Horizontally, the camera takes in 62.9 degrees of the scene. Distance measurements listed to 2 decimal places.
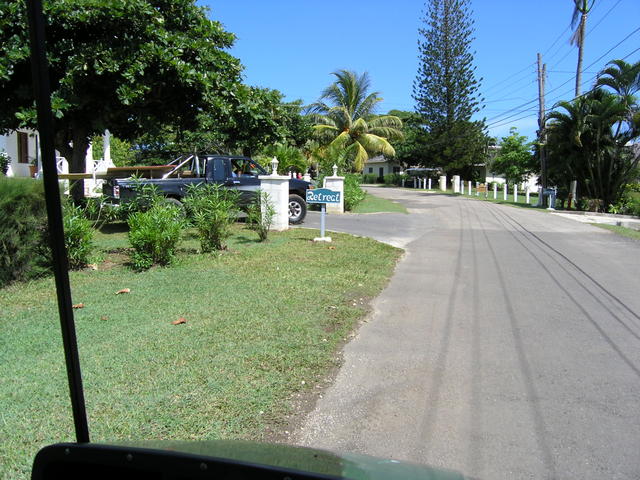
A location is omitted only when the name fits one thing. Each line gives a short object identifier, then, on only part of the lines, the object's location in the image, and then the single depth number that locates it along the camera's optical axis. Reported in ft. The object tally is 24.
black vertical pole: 6.87
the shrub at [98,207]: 29.17
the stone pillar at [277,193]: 42.45
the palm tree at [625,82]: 74.38
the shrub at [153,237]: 27.20
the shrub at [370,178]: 223.10
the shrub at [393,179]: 189.16
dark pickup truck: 39.78
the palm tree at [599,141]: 76.89
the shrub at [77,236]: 26.00
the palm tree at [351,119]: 119.65
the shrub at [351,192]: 66.28
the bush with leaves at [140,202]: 30.65
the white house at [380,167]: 230.89
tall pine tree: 143.95
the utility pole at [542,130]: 94.94
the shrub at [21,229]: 22.80
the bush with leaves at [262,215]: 36.42
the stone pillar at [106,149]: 77.85
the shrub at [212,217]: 30.78
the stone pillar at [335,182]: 60.95
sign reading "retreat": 36.70
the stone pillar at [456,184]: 135.52
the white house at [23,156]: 66.23
